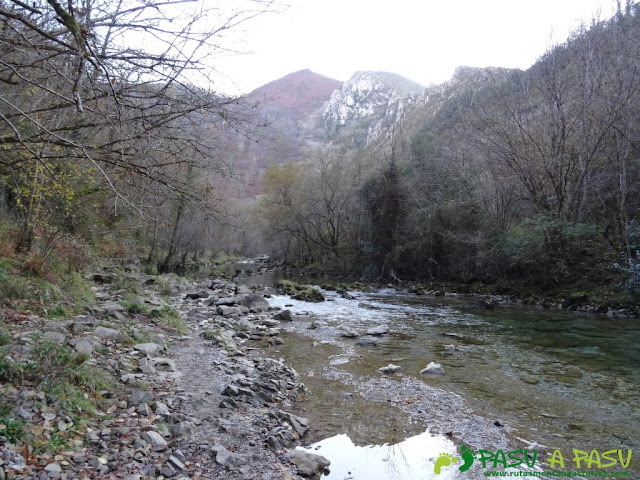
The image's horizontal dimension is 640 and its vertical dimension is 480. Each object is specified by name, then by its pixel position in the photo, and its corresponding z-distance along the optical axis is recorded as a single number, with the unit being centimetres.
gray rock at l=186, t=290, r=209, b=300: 1314
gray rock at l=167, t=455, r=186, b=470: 290
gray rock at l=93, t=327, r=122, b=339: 533
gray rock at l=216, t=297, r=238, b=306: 1212
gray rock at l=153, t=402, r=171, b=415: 362
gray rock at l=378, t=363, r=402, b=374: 647
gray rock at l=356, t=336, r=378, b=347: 827
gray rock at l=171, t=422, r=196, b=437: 336
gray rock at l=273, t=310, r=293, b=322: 1091
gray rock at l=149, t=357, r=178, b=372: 510
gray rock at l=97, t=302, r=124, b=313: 690
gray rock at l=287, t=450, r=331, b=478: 333
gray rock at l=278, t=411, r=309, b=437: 411
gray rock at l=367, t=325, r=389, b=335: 929
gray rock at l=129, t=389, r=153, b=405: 369
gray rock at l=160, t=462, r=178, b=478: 280
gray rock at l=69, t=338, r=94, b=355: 428
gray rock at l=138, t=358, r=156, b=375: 466
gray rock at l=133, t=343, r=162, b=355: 536
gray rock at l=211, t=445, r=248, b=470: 313
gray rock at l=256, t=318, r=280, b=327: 1007
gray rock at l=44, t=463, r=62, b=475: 242
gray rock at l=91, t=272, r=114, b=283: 1114
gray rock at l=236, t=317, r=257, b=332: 912
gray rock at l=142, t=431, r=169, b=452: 306
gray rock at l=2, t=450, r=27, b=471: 231
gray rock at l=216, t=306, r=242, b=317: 1065
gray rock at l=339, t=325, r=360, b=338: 902
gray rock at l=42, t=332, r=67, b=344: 424
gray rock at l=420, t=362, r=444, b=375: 641
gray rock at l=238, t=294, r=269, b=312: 1213
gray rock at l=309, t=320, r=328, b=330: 996
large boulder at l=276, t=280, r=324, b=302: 1531
